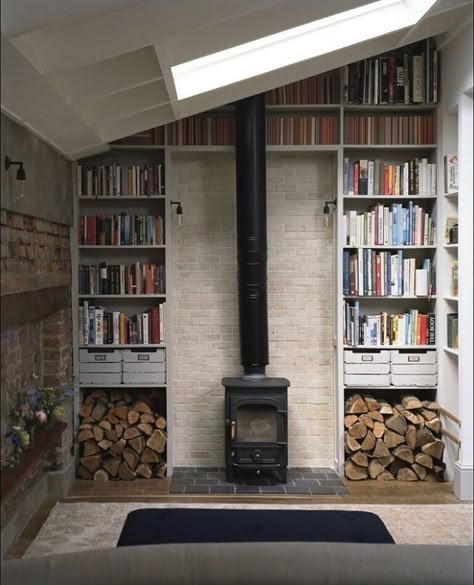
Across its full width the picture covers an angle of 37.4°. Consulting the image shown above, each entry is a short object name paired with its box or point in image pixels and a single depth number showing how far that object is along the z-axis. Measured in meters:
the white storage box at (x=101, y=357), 4.36
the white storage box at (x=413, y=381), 4.37
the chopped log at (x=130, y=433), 4.31
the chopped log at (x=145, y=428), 4.34
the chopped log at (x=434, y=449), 4.26
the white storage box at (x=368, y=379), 4.37
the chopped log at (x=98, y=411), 4.36
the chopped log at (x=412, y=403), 4.33
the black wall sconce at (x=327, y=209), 4.46
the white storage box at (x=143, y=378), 4.37
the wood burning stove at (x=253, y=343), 4.14
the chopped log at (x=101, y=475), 4.29
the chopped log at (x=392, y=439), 4.29
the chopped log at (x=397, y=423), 4.29
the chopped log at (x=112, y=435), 4.31
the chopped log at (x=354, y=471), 4.31
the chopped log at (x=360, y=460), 4.31
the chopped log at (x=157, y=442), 4.33
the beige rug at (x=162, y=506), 3.37
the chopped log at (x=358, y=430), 4.31
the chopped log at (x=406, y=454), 4.28
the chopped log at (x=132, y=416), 4.34
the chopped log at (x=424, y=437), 4.27
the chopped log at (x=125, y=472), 4.29
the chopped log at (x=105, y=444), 4.30
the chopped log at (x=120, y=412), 4.34
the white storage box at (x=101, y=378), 4.37
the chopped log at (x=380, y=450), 4.29
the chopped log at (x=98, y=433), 4.31
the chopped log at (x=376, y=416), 4.33
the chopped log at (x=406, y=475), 4.29
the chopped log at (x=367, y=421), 4.32
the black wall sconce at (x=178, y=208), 4.39
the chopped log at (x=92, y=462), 4.30
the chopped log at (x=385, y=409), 4.30
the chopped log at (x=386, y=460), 4.31
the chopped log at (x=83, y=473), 4.31
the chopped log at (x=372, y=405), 4.34
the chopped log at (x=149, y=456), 4.34
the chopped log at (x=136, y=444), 4.31
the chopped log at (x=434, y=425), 4.27
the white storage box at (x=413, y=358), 4.35
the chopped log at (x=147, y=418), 4.36
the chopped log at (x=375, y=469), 4.31
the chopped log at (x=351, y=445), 4.29
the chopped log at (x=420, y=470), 4.29
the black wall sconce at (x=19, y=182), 2.79
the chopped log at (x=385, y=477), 4.31
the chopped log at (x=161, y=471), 4.35
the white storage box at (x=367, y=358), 4.36
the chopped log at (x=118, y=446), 4.29
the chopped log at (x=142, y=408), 4.38
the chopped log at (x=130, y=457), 4.30
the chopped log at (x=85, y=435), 4.31
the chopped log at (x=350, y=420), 4.32
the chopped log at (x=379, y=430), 4.30
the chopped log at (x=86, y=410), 4.35
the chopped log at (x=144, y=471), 4.32
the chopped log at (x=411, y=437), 4.28
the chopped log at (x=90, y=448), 4.31
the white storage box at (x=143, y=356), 4.36
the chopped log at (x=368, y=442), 4.30
